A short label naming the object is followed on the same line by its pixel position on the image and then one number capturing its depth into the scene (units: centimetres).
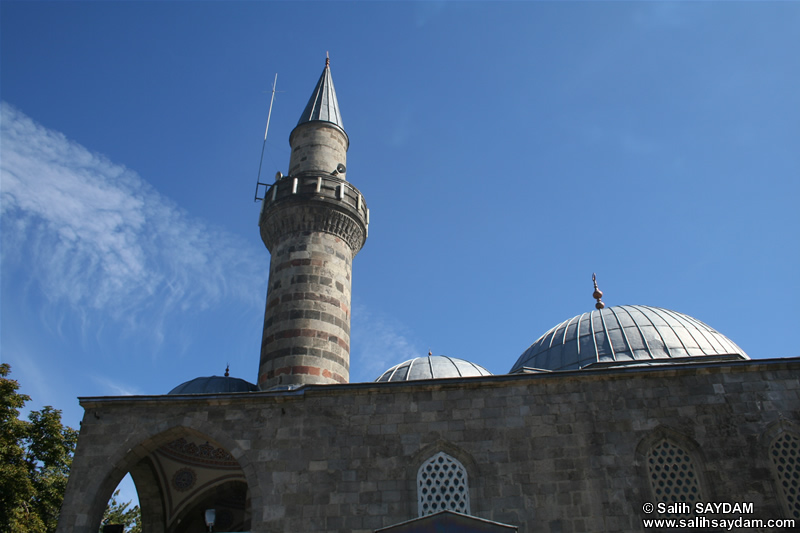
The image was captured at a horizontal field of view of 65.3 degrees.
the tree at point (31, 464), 1334
